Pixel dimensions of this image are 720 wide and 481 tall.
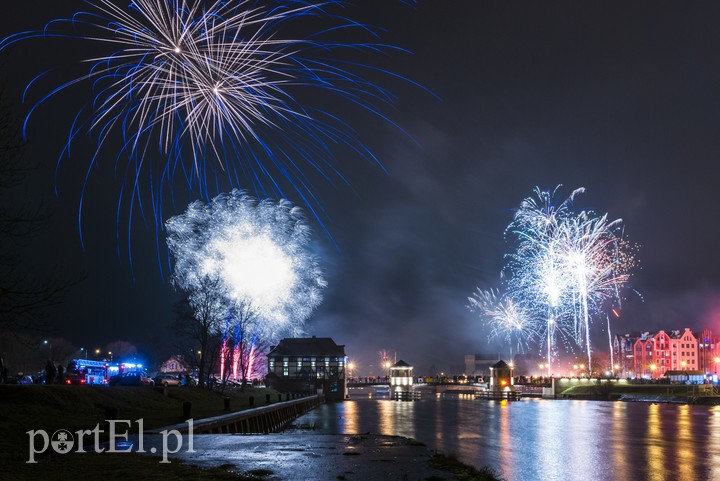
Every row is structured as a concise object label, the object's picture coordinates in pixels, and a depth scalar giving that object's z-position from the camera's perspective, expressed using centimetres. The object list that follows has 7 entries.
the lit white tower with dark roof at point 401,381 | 11781
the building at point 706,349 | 18812
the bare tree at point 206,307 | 7581
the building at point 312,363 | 12775
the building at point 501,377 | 12056
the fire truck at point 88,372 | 6197
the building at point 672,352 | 19462
